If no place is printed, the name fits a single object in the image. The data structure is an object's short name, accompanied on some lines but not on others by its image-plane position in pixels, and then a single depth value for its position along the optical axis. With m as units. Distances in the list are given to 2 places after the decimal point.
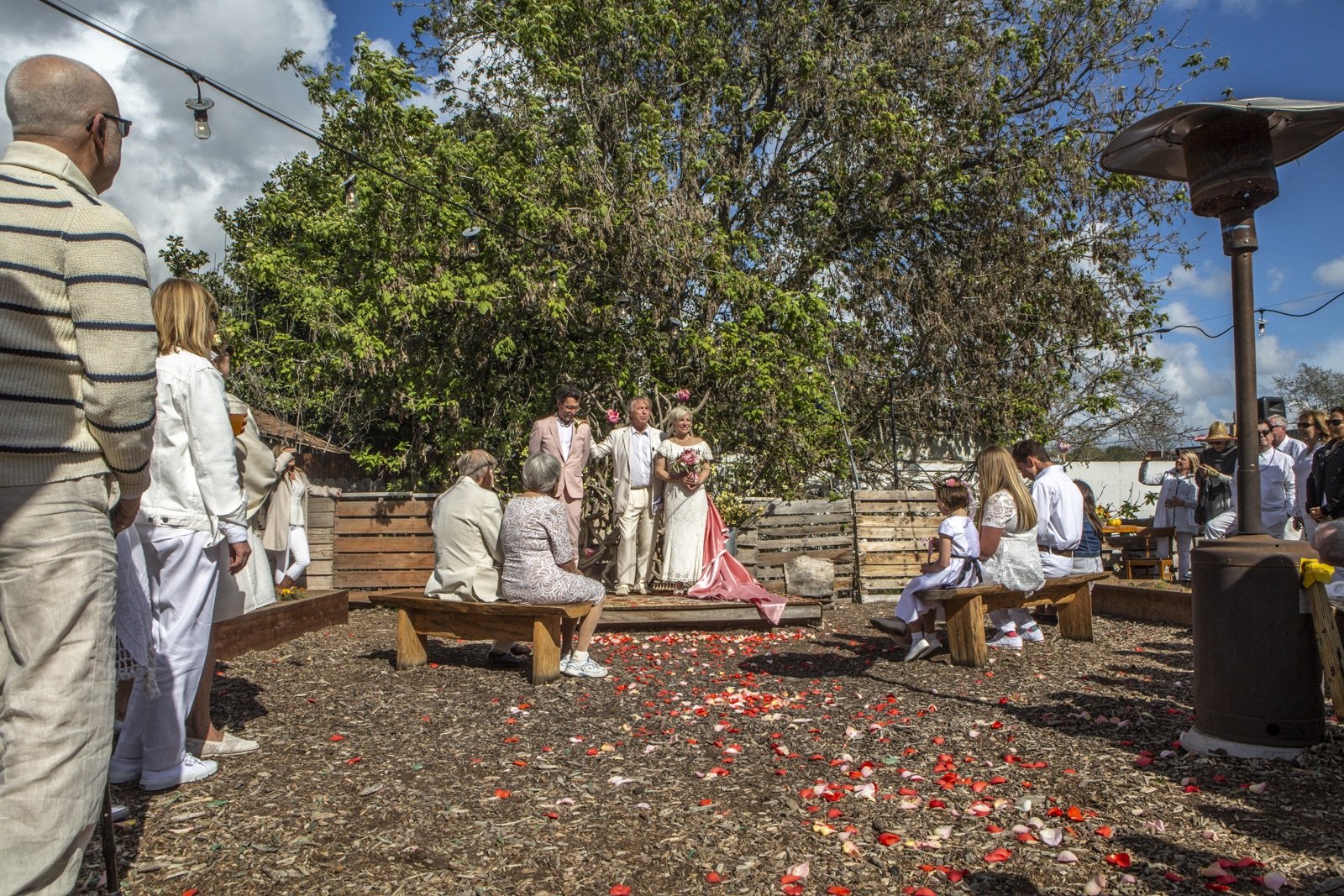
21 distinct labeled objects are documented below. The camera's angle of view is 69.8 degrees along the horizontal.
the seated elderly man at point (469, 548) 6.55
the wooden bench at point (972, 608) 6.38
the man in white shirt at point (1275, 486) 9.67
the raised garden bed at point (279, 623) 6.91
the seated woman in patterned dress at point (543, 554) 6.17
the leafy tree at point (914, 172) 13.88
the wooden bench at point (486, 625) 5.96
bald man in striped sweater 2.16
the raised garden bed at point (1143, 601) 8.57
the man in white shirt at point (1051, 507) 7.85
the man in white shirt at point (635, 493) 10.25
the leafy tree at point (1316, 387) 49.59
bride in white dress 9.95
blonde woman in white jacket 3.76
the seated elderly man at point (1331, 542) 4.00
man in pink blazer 10.00
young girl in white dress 6.69
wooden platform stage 8.53
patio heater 4.08
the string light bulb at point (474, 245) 11.43
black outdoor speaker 13.74
